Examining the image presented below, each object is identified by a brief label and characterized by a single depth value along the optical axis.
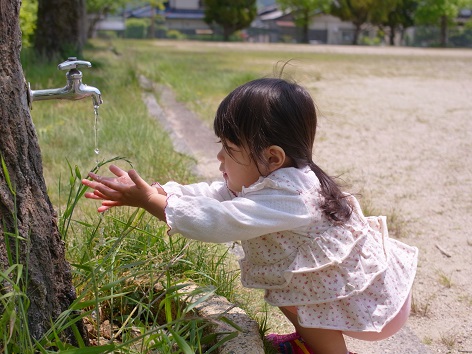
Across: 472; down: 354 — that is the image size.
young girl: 2.04
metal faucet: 2.16
